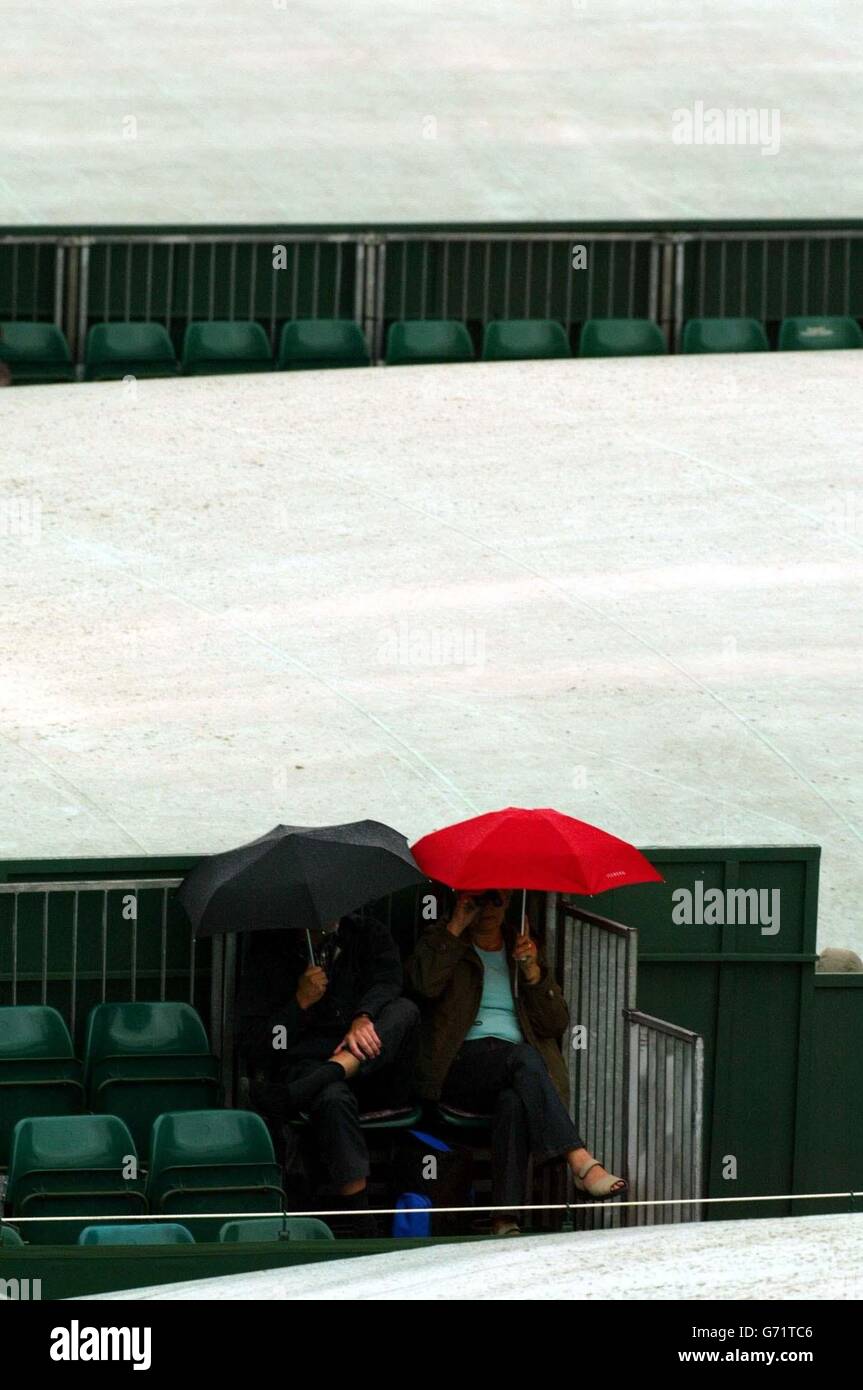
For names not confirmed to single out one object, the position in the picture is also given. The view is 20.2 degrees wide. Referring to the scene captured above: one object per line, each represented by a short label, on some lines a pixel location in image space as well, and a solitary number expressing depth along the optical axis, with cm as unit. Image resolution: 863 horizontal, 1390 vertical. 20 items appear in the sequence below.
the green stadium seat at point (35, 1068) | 1127
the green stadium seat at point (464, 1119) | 1150
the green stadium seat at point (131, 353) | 2069
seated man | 1103
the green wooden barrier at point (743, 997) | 1229
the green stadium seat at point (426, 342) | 2122
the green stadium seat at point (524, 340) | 2139
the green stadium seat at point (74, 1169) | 1038
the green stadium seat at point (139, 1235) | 959
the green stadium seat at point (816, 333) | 2197
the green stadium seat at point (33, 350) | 2064
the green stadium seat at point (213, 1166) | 1044
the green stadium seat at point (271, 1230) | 990
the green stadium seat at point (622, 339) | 2162
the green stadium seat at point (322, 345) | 2111
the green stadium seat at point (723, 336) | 2183
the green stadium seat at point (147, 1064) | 1148
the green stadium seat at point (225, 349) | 2091
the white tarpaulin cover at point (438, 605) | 1480
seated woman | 1123
